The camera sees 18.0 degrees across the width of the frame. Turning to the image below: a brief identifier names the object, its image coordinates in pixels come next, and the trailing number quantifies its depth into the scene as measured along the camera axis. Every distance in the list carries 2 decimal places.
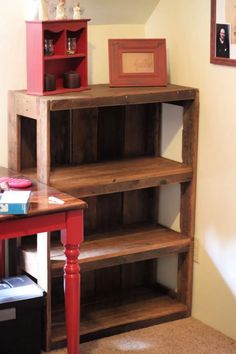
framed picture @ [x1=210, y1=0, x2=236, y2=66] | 3.25
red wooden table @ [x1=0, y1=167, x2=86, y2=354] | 2.81
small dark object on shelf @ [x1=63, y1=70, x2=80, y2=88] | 3.35
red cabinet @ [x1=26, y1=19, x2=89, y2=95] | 3.23
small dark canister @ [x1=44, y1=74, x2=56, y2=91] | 3.25
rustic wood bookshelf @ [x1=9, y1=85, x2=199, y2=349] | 3.27
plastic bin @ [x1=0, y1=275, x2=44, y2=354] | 3.11
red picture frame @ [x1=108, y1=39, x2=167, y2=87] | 3.50
